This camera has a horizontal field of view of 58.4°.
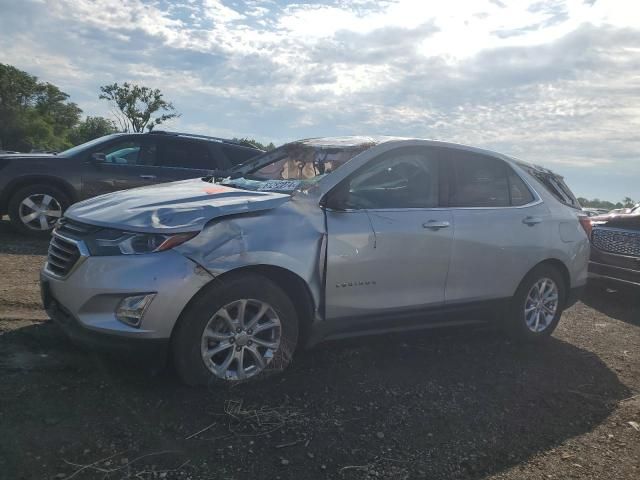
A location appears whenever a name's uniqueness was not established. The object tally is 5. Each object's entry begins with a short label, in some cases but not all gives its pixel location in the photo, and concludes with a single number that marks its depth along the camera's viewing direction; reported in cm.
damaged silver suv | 342
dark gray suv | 805
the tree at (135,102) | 5678
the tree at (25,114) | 7012
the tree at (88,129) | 8019
